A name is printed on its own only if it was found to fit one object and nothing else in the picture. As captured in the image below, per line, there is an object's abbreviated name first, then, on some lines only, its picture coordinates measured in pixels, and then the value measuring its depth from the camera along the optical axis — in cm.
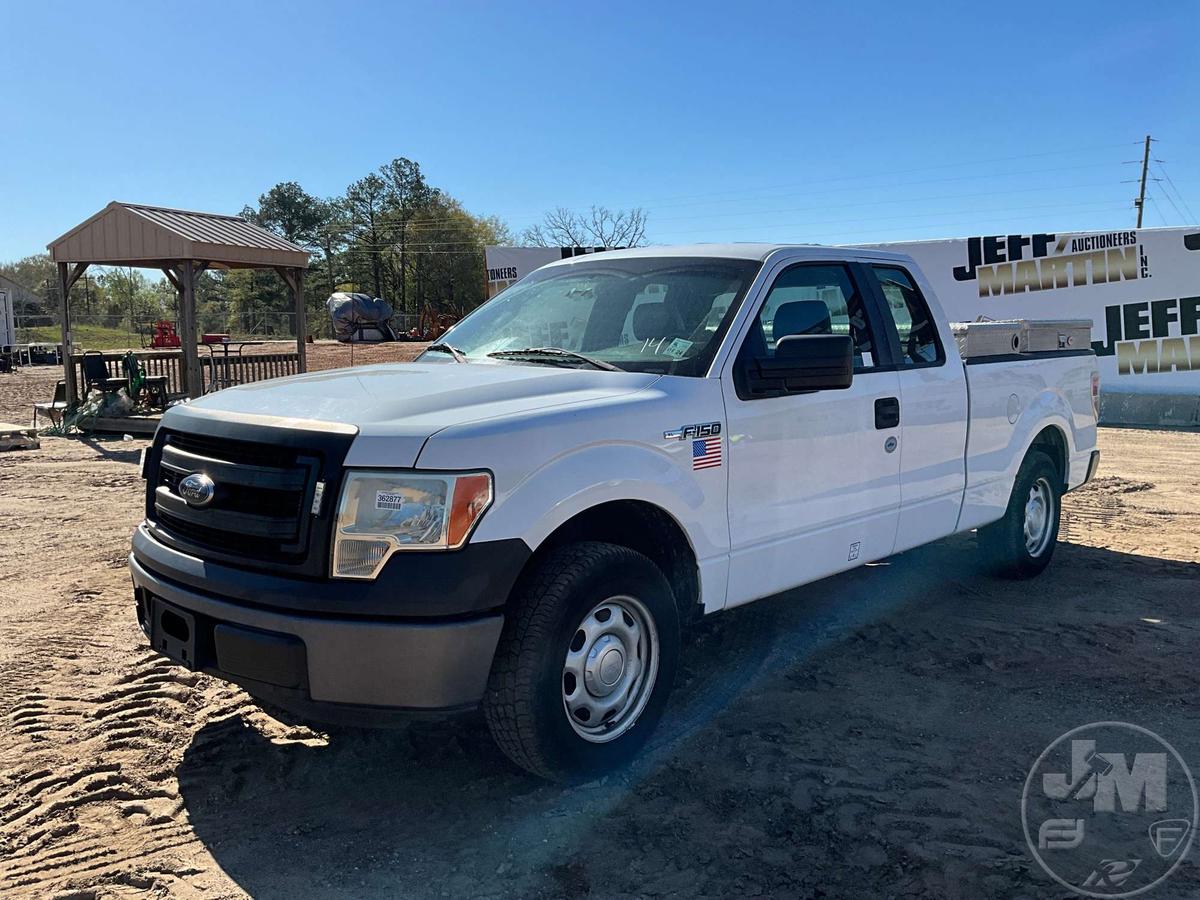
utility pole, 5984
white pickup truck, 306
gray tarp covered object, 4638
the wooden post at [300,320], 1602
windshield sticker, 407
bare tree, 6027
